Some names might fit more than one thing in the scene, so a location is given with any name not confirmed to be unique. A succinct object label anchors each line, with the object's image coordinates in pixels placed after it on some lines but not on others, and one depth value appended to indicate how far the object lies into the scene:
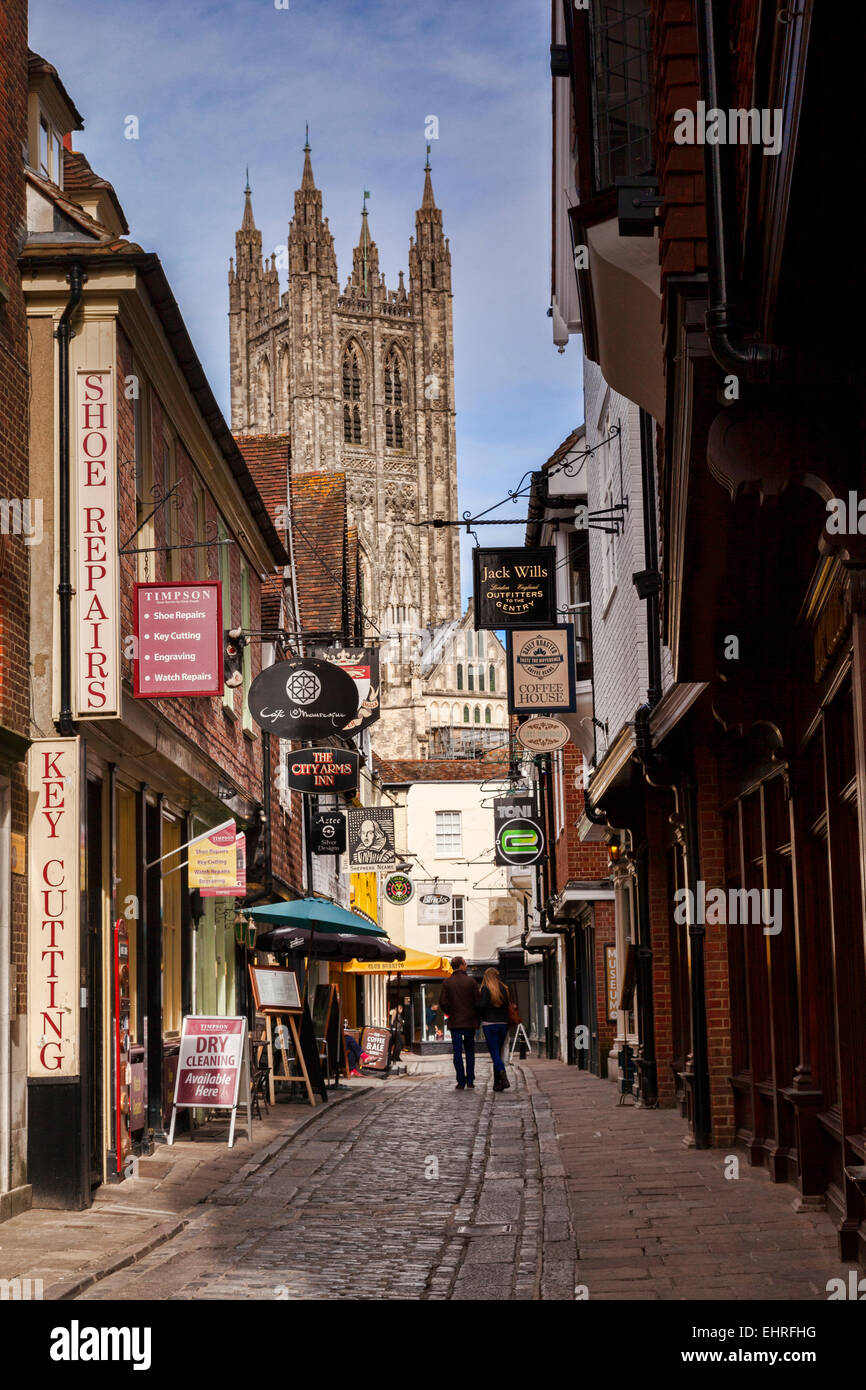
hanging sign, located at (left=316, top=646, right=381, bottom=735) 29.53
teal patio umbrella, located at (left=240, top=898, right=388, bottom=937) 20.56
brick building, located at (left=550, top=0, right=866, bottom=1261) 5.60
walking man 21.11
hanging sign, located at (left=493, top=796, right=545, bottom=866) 31.88
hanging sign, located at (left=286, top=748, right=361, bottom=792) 23.50
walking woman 20.94
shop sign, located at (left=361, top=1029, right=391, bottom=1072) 28.59
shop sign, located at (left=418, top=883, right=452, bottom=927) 58.83
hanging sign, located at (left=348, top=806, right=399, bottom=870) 35.28
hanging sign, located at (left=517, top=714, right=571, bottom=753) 22.84
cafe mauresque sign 18.73
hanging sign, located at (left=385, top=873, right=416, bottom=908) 45.44
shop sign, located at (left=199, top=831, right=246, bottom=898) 16.11
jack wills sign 21.20
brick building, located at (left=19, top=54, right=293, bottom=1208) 11.75
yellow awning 34.81
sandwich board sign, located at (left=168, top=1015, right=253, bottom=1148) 14.77
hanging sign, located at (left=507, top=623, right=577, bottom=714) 21.53
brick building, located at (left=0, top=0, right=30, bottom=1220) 11.20
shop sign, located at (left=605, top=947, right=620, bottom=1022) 23.21
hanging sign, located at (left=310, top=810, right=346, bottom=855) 29.84
